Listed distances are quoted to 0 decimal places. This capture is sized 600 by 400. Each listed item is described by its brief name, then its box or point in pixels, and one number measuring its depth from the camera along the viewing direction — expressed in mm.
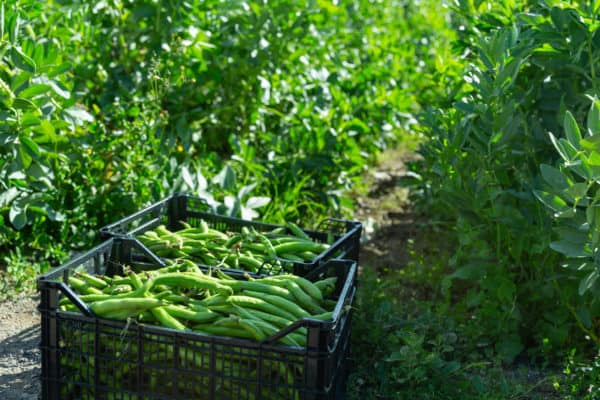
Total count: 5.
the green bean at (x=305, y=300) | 3121
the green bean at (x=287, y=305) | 3016
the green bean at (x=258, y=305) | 2977
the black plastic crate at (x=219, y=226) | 3607
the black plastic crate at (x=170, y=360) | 2734
